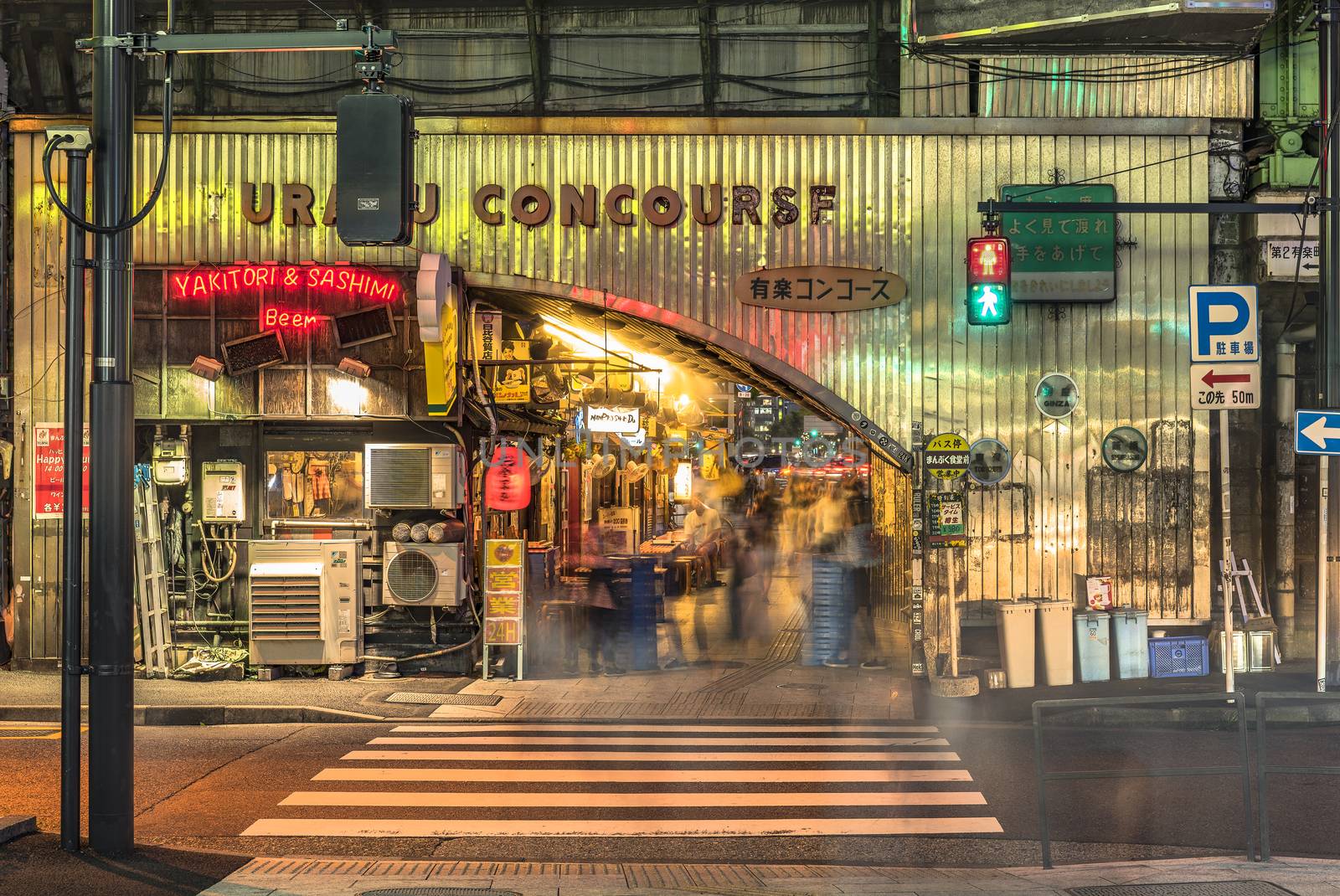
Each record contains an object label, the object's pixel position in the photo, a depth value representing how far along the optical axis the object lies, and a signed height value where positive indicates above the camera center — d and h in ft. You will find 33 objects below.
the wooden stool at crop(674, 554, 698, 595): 81.20 -7.26
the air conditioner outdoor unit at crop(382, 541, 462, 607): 50.14 -4.42
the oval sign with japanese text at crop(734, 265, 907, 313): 51.44 +6.67
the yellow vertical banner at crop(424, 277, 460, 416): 48.26 +3.33
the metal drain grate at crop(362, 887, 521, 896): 23.27 -7.71
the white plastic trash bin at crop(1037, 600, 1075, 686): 48.39 -6.77
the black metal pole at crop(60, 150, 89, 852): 25.21 -1.73
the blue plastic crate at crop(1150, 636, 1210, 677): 49.62 -7.54
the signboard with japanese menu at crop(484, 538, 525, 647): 49.42 -5.03
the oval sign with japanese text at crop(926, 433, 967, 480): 47.83 +0.15
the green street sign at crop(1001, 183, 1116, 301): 51.03 +8.22
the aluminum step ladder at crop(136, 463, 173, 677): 48.93 -4.76
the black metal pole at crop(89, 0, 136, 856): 25.30 -0.41
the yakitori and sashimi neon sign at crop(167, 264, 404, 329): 50.21 +6.70
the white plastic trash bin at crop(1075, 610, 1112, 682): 49.11 -7.03
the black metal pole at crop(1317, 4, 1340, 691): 44.21 +7.49
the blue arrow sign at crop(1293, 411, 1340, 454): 41.65 +0.81
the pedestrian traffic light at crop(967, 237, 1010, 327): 46.68 +6.33
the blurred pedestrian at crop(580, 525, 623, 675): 50.90 -6.05
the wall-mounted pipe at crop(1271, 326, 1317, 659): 52.19 -1.79
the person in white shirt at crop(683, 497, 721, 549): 81.97 -4.28
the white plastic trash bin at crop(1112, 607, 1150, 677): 49.49 -7.05
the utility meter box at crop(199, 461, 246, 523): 51.37 -1.40
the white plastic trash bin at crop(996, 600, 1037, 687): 47.96 -6.76
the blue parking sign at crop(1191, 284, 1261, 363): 41.73 +4.27
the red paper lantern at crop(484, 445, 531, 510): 50.96 -0.76
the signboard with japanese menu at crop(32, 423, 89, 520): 47.32 -0.53
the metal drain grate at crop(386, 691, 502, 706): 45.50 -8.36
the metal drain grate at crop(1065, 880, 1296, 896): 22.82 -7.56
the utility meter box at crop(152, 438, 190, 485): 51.52 -0.09
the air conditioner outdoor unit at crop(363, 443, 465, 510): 49.93 -0.64
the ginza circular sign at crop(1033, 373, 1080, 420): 51.47 +2.45
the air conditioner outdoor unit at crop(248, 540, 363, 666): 49.16 -5.37
